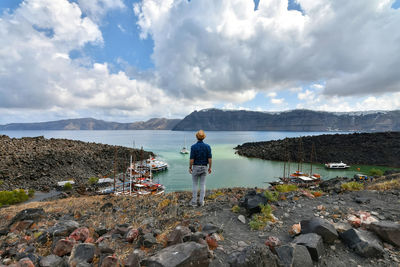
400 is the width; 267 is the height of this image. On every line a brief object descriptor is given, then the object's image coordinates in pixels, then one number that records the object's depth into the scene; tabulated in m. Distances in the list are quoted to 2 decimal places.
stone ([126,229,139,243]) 4.19
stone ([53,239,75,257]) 3.49
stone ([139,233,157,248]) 3.86
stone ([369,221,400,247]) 3.83
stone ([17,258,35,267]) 2.94
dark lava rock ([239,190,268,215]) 5.96
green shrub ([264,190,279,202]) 7.18
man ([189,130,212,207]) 7.21
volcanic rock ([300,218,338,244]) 3.95
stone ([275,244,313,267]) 3.14
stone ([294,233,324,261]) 3.45
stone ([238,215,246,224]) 5.54
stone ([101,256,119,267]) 2.97
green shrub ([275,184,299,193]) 10.81
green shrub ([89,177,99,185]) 34.29
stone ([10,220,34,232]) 5.41
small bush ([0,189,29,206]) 21.77
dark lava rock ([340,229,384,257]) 3.55
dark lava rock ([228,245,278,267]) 2.93
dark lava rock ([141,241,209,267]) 2.86
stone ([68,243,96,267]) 3.17
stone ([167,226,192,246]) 3.73
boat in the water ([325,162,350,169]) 52.97
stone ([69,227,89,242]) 4.11
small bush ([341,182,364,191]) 9.46
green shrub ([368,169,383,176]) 36.88
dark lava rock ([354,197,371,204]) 7.10
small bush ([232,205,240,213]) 6.32
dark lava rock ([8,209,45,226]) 6.02
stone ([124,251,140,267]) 2.92
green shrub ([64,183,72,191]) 29.52
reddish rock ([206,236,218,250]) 3.82
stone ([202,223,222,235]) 4.54
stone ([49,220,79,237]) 4.36
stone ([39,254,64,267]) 3.03
